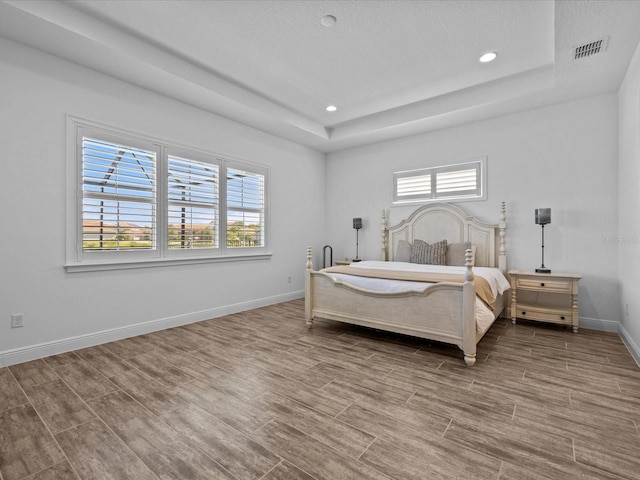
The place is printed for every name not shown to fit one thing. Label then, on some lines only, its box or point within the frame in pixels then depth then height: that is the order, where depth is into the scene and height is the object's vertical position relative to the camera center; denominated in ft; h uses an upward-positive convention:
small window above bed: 15.17 +2.84
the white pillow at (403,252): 15.98 -0.60
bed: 9.27 -1.53
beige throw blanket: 10.07 -1.25
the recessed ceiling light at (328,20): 8.80 +6.04
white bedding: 9.55 -1.44
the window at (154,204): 10.48 +1.39
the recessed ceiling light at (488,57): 10.53 +6.03
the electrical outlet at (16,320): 9.07 -2.26
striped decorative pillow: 14.74 -0.61
